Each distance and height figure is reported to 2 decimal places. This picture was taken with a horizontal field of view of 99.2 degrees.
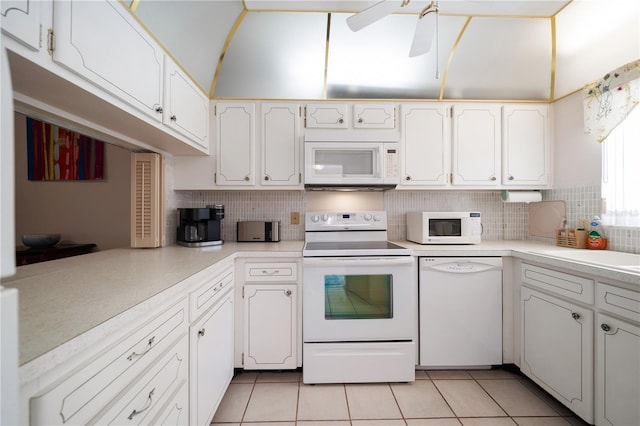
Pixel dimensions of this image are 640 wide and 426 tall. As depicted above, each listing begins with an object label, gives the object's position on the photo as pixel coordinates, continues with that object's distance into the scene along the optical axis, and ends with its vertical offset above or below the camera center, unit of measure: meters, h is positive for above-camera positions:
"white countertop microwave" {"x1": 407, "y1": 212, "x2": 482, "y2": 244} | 2.19 -0.13
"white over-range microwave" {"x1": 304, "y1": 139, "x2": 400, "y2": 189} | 2.15 +0.40
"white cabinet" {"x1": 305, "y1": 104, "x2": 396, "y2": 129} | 2.27 +0.80
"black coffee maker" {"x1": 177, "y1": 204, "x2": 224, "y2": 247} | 2.10 -0.11
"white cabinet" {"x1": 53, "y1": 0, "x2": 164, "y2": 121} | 0.92 +0.65
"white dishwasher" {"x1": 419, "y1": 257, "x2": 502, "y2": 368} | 1.98 -0.72
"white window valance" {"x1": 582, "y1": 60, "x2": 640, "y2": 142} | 1.66 +0.74
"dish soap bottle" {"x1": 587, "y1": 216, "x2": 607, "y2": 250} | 1.93 -0.18
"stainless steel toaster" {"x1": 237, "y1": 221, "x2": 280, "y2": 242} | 2.41 -0.17
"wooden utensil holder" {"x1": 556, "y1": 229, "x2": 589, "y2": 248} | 2.03 -0.20
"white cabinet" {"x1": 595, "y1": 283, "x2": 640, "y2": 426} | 1.21 -0.68
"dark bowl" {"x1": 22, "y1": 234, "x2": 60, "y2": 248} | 1.98 -0.20
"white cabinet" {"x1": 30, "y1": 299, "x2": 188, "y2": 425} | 0.58 -0.45
